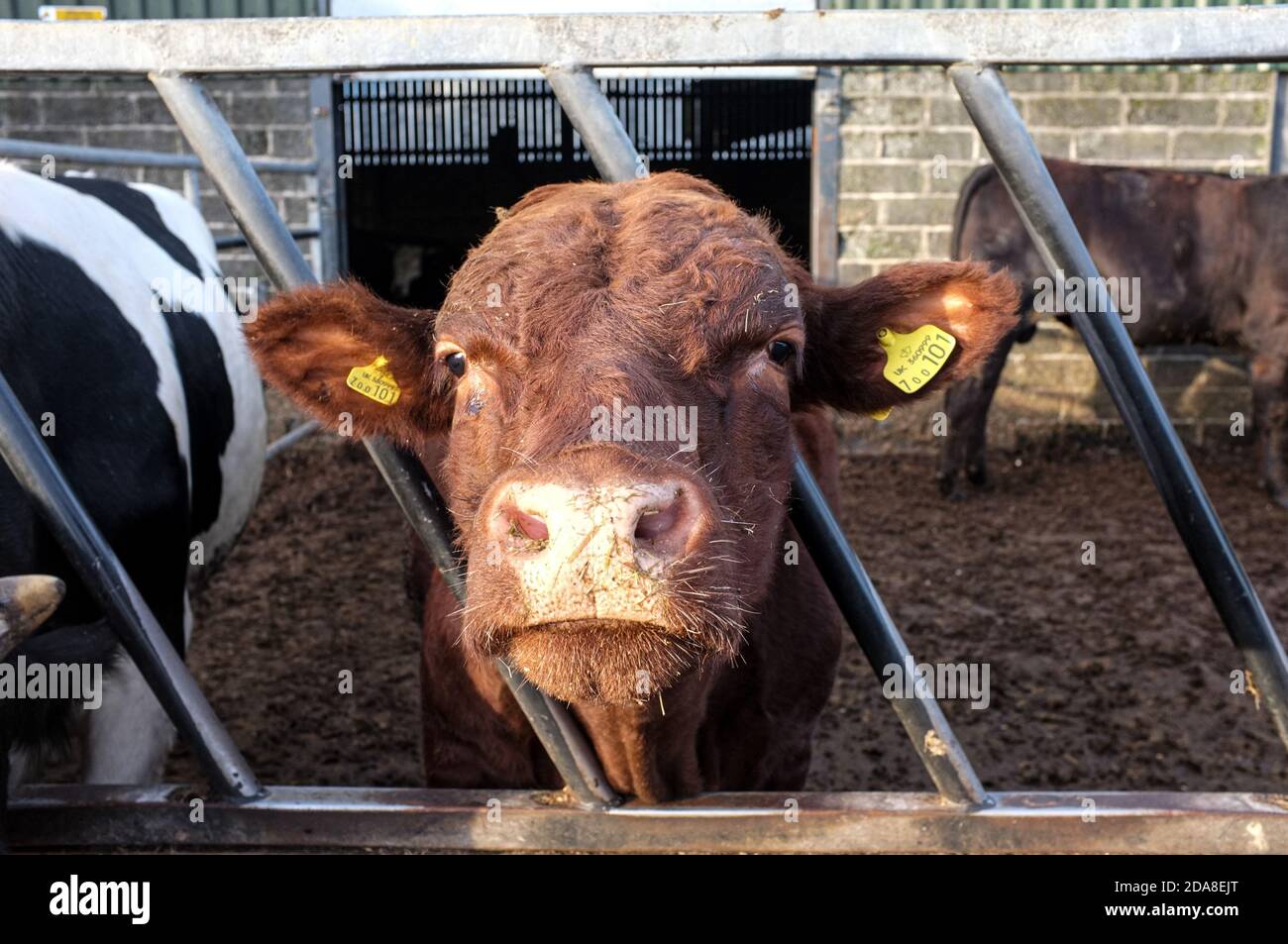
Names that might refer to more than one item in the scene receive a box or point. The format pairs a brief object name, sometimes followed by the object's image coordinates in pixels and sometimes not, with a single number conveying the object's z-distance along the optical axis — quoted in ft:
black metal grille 30.35
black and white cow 6.68
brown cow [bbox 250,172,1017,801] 4.60
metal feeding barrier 5.67
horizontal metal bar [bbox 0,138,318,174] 12.23
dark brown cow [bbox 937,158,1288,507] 22.36
